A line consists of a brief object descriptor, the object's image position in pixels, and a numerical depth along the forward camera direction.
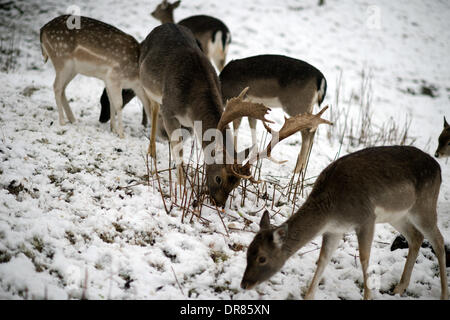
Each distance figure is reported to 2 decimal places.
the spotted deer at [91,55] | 5.54
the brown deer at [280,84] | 5.62
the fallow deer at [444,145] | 5.59
